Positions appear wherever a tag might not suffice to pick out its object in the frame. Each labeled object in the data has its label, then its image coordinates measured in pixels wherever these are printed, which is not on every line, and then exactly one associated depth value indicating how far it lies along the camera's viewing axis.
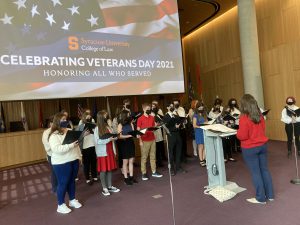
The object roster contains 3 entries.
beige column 8.71
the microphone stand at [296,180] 4.64
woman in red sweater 3.76
